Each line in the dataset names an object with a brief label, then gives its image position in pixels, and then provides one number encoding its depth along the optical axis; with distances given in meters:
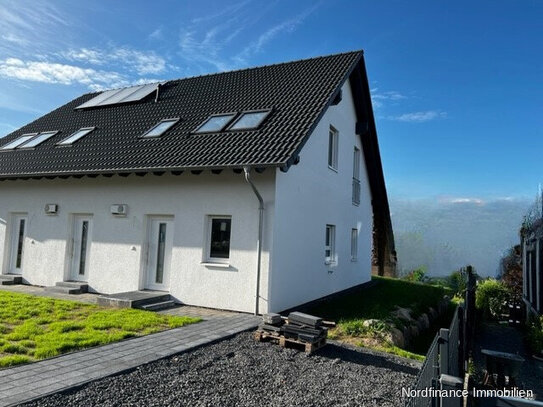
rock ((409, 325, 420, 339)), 10.37
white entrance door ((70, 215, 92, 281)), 11.70
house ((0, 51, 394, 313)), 9.27
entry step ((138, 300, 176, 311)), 9.13
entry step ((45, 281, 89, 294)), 10.93
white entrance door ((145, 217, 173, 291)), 10.45
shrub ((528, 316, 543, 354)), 9.64
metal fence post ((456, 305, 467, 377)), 5.78
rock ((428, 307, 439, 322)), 13.33
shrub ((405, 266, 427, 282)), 26.64
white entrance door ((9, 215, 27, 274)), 12.95
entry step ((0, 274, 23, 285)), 12.12
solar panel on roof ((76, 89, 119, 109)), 16.08
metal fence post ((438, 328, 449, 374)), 3.78
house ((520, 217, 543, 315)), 11.23
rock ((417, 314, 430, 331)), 11.58
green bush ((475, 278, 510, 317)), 15.38
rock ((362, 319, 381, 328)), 8.51
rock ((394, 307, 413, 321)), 10.71
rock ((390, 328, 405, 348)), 8.41
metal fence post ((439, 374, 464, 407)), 2.80
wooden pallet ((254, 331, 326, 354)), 6.50
